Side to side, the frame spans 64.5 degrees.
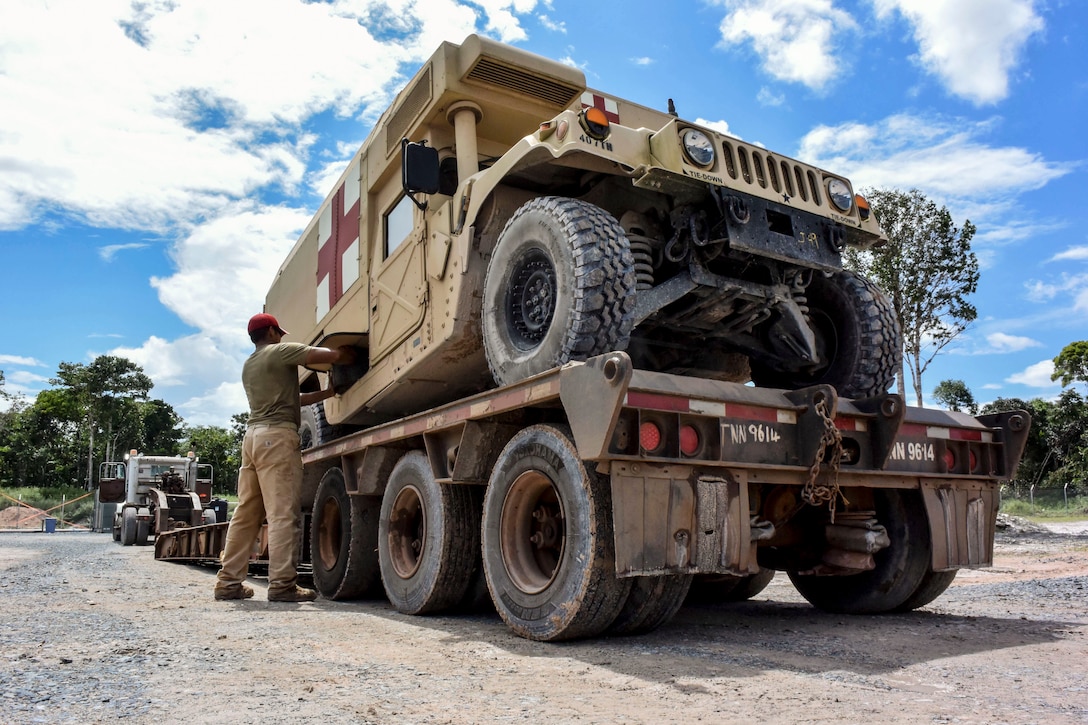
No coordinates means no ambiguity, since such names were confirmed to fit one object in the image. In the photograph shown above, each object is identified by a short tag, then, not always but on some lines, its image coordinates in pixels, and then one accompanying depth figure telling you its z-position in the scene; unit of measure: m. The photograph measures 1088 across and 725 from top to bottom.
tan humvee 4.51
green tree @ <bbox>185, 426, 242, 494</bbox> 56.38
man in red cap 6.69
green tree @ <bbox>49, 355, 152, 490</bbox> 47.50
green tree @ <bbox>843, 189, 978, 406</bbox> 23.28
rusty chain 4.34
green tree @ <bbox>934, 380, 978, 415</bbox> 42.62
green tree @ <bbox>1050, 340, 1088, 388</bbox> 35.72
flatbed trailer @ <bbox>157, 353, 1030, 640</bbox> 3.91
